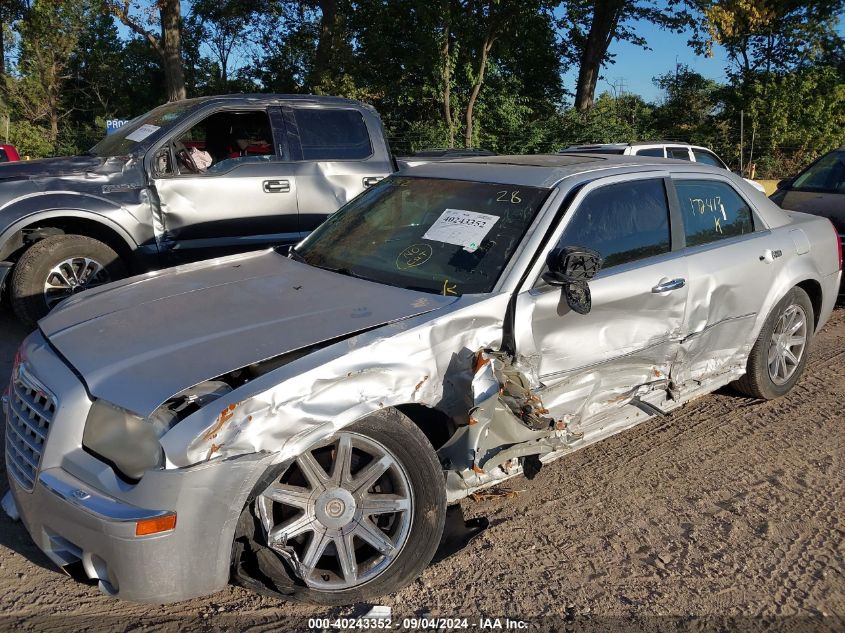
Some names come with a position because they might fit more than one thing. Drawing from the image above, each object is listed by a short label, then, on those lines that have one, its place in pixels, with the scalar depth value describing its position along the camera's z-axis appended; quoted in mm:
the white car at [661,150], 12094
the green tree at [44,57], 23625
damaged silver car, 2705
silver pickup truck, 6098
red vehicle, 12944
